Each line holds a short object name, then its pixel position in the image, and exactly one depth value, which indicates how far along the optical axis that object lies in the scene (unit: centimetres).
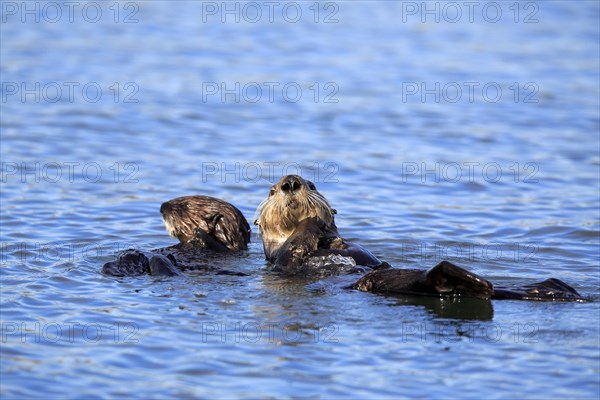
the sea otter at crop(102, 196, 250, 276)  1773
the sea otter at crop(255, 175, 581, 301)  1359
